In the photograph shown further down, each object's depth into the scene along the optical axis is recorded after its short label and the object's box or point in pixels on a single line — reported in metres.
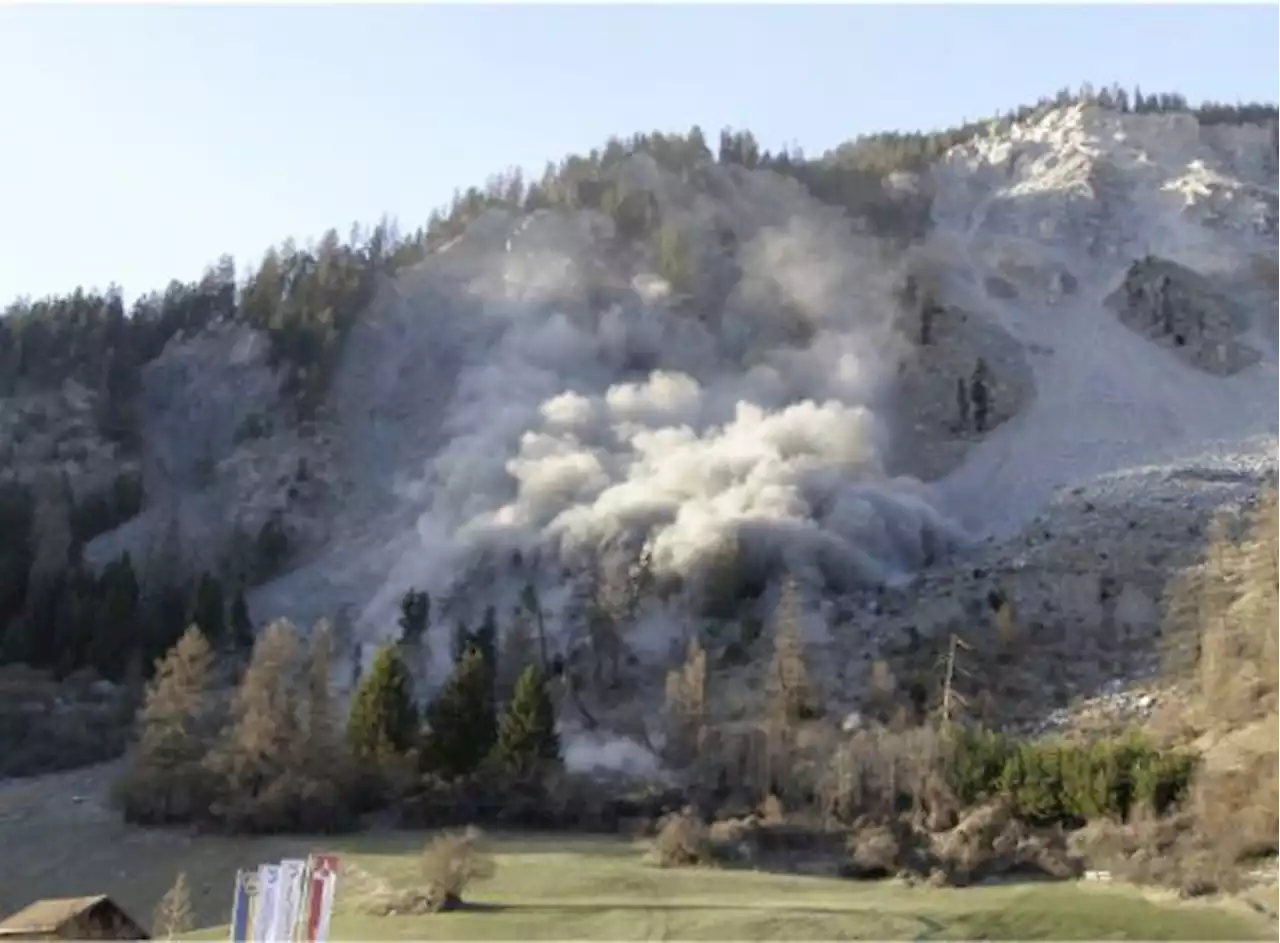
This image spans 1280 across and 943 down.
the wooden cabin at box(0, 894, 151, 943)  29.06
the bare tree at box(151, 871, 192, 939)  29.77
